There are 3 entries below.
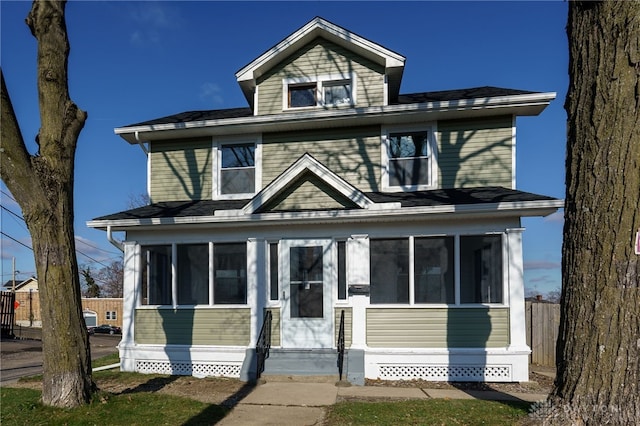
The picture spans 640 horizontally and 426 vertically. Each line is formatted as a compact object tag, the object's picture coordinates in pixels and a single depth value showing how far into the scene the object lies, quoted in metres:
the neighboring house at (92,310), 33.16
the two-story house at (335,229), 8.42
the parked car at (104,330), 28.86
